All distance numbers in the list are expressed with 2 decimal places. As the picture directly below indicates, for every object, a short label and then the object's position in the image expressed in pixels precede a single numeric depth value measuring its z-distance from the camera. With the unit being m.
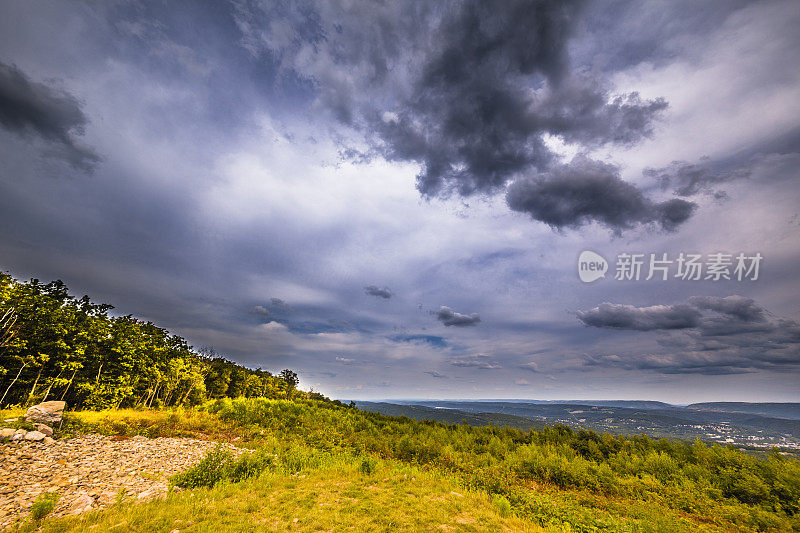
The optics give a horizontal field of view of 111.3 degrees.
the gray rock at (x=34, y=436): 11.28
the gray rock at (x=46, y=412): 13.11
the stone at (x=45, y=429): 12.23
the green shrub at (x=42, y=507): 6.52
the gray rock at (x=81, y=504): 7.09
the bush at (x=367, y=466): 12.22
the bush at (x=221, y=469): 9.62
